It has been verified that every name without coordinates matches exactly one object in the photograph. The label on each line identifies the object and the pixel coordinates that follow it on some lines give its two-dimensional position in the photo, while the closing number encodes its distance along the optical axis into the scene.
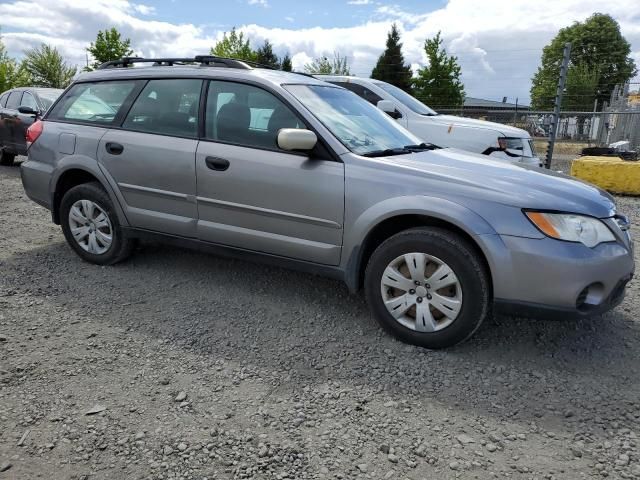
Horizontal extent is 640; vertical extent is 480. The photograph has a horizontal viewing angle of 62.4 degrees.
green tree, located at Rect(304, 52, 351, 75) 40.09
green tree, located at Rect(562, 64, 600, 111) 36.34
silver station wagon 2.98
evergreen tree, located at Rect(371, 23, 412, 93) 42.25
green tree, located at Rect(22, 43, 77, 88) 42.78
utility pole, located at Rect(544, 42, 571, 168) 10.62
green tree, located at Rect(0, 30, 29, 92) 33.31
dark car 10.02
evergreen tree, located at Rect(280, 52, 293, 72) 51.61
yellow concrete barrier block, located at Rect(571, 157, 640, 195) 8.91
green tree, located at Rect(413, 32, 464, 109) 35.31
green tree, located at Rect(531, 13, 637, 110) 50.94
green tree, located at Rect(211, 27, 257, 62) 39.34
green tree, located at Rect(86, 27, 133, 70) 37.47
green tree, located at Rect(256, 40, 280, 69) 51.89
